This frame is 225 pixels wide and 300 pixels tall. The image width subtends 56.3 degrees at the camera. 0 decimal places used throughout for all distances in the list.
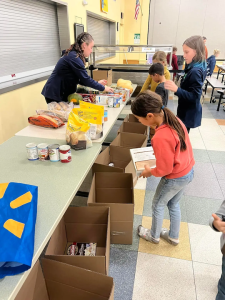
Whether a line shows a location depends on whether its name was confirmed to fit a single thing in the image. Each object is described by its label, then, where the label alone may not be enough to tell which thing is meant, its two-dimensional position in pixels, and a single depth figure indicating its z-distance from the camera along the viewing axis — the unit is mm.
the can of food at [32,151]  1312
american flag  7191
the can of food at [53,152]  1306
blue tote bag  680
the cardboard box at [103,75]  3392
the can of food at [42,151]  1311
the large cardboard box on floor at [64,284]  1007
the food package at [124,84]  3150
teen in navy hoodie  1772
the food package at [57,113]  1920
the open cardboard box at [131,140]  2350
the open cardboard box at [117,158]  1938
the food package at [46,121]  1785
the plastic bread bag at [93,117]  1614
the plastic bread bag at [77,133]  1469
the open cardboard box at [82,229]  1364
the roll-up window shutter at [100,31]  5517
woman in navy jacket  2133
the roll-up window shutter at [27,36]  2674
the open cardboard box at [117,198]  1469
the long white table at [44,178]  791
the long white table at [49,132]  1665
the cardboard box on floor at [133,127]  2675
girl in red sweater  1111
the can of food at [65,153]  1296
